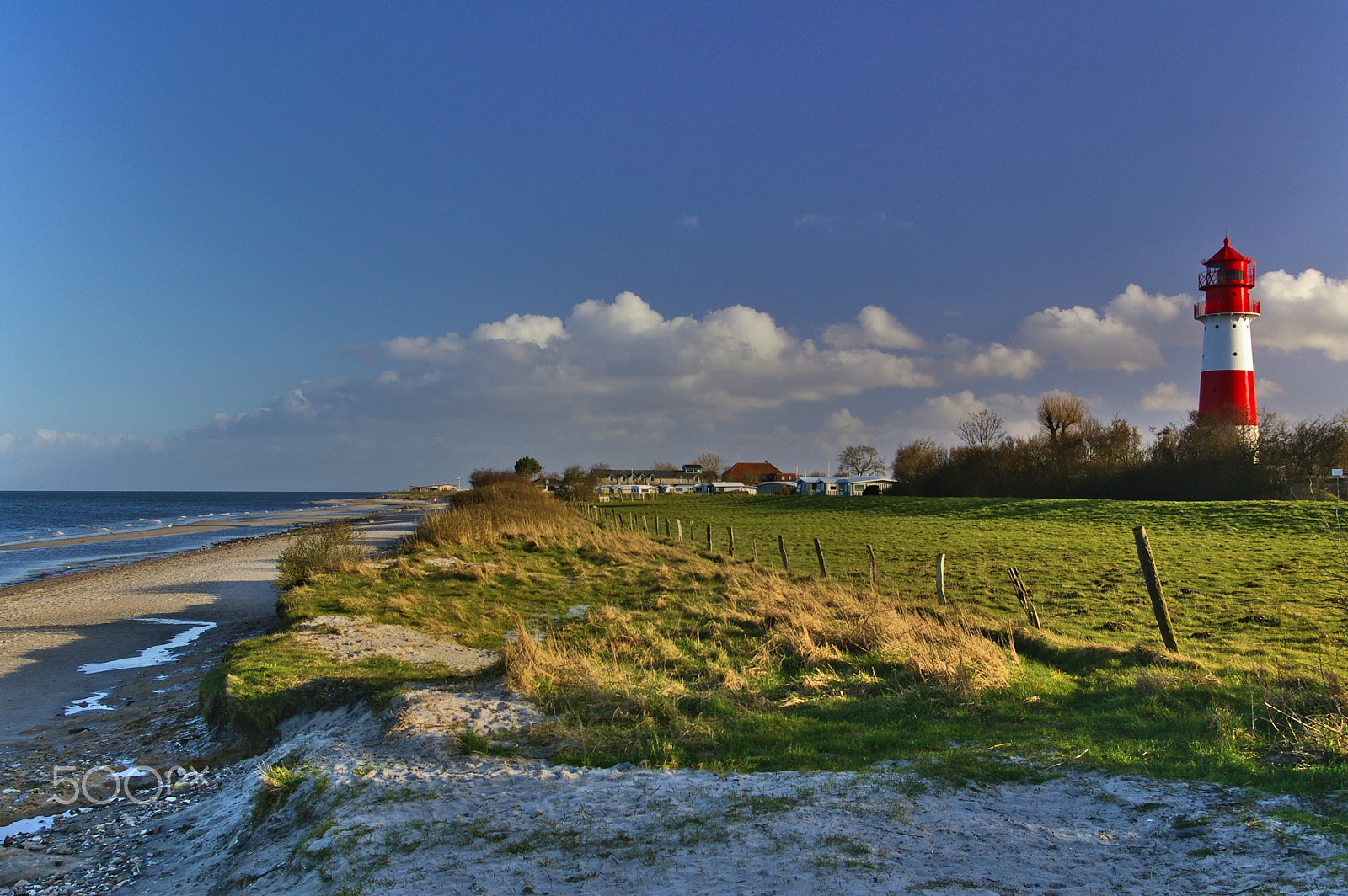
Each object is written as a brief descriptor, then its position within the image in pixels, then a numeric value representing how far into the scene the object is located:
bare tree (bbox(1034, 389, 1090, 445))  61.50
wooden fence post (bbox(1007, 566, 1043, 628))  12.63
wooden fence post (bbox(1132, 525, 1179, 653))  10.89
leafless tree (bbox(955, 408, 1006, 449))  71.38
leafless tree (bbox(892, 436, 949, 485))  76.50
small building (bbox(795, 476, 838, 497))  96.12
